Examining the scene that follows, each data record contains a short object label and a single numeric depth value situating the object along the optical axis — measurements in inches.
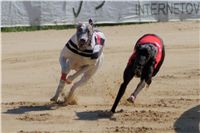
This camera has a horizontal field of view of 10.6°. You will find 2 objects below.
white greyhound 596.1
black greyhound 582.0
